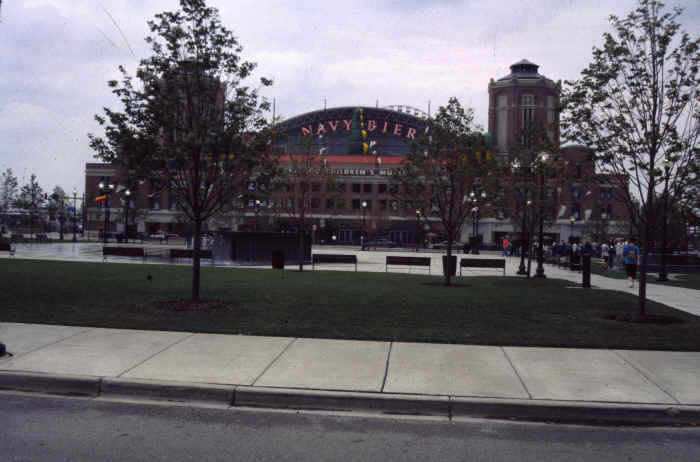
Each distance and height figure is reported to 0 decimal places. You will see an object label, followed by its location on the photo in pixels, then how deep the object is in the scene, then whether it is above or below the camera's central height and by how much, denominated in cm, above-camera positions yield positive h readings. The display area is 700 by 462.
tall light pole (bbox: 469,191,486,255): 2101 +130
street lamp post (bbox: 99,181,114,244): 5554 +340
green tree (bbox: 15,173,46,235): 7725 +352
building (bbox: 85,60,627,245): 9062 +620
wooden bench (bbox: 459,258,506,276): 2606 -124
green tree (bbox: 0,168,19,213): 7481 +422
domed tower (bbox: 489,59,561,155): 9606 +2232
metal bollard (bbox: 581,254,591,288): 2058 -122
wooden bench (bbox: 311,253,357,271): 2844 -131
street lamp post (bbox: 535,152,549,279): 2496 +103
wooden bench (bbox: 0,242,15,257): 3086 -128
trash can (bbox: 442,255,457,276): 2008 -115
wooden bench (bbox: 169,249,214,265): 3103 -138
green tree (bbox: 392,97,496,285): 2058 +240
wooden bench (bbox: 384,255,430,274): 2627 -123
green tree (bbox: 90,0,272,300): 1257 +229
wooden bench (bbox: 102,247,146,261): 2892 -125
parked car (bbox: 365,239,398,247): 7587 -148
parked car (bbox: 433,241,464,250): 6810 -149
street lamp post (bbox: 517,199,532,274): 2871 +66
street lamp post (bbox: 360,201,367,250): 8776 +31
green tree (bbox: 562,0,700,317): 1205 +266
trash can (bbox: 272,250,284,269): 2684 -131
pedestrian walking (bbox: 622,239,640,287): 2227 -82
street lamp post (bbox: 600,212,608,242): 6037 +77
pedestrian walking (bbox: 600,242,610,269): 3764 -111
